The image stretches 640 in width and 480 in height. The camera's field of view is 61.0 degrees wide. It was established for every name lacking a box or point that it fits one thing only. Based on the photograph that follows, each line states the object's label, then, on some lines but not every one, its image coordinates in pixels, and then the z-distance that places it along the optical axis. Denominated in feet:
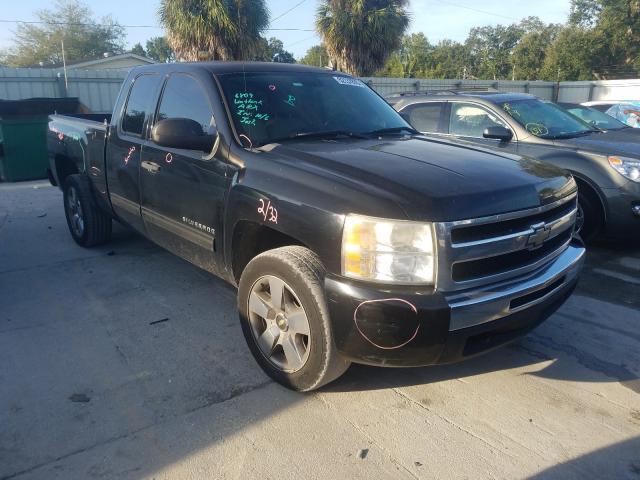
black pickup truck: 8.48
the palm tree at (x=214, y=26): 60.23
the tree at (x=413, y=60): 136.77
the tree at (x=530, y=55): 150.71
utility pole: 45.55
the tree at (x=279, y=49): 223.04
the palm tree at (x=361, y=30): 70.54
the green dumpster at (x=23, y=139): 34.81
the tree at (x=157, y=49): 266.98
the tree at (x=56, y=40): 174.81
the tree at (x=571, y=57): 128.67
